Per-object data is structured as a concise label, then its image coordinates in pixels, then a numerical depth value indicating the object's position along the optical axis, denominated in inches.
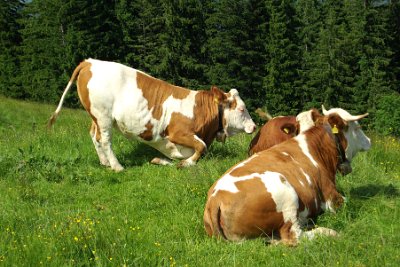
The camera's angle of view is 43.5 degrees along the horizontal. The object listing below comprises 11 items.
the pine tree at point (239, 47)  1903.3
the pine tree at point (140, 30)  1978.3
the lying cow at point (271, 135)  328.8
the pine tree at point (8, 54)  2048.5
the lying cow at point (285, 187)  211.2
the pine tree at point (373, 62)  1769.4
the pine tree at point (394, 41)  1978.2
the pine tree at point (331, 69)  1871.3
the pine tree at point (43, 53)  1932.3
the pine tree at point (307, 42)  1925.4
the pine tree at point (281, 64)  1871.3
